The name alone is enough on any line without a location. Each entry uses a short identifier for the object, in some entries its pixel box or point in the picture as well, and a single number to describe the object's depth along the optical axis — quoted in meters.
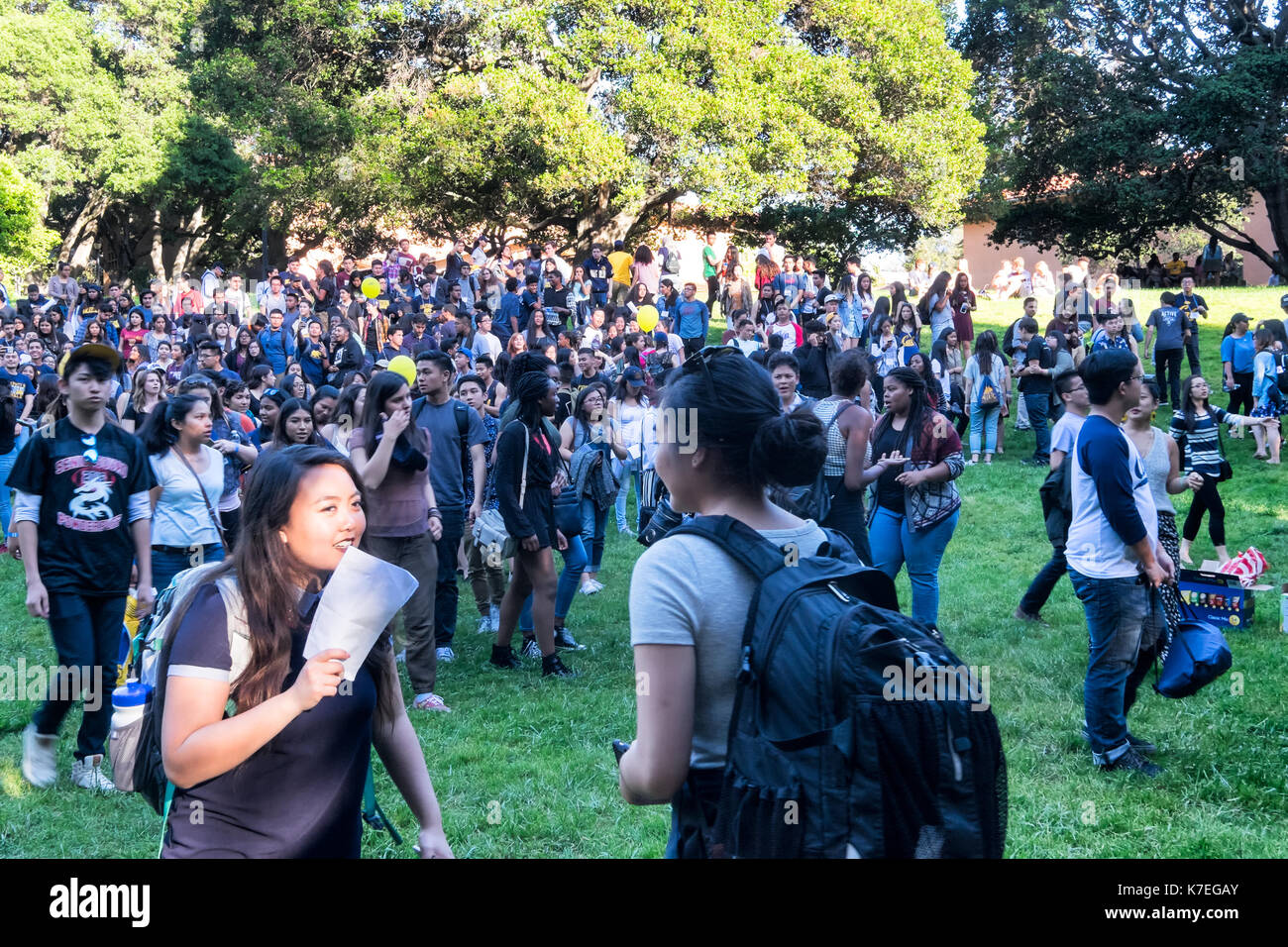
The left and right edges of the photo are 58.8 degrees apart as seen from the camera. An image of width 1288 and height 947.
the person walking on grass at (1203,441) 9.05
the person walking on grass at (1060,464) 7.10
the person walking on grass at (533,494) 6.87
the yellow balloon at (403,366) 8.02
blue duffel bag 4.75
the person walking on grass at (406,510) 6.27
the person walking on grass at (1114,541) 4.89
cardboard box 7.78
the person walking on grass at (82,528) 5.21
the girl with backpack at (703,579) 2.09
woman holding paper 2.23
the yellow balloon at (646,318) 17.75
